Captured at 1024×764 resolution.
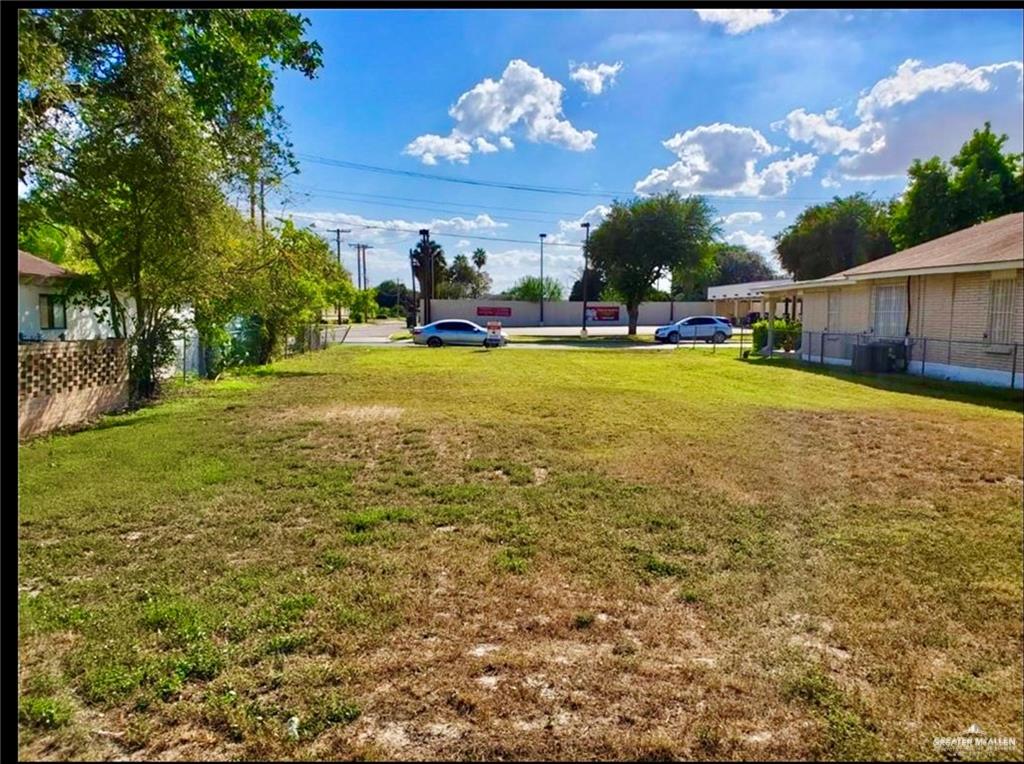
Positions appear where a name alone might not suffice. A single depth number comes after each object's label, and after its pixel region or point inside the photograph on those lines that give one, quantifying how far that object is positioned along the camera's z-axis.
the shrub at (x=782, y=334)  14.65
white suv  23.73
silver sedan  18.69
